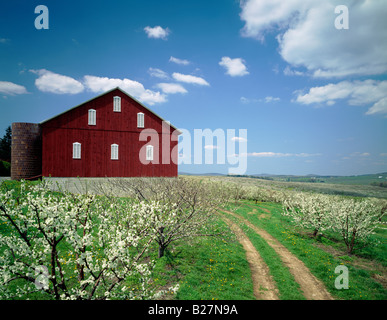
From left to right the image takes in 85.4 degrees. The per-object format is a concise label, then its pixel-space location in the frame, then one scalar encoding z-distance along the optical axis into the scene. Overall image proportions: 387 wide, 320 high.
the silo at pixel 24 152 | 29.12
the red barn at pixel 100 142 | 27.75
